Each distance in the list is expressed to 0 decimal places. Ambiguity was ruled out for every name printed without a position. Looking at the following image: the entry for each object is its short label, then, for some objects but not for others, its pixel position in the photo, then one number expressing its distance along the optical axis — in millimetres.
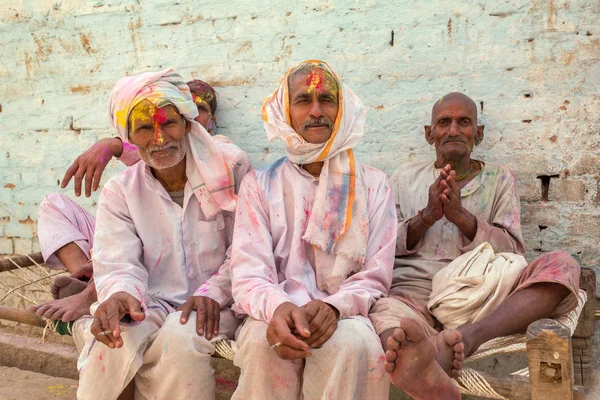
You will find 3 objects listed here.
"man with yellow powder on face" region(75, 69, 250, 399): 2684
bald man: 2199
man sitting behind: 3070
